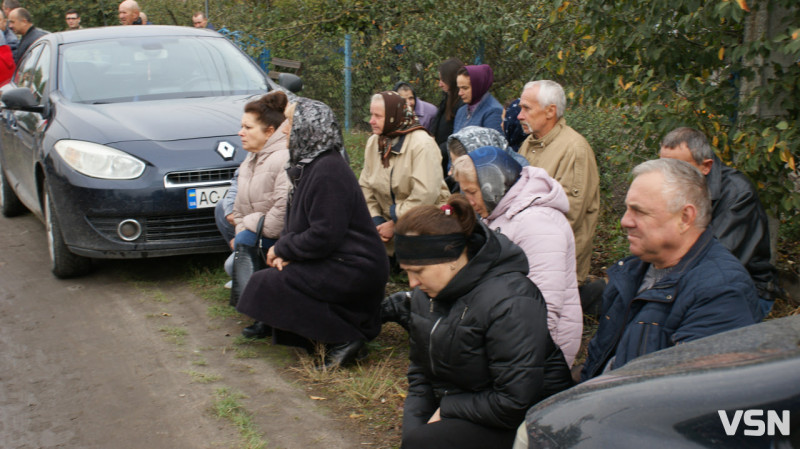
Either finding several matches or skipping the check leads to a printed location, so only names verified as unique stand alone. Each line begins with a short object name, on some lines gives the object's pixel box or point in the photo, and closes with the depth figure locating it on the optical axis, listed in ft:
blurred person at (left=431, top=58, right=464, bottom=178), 23.88
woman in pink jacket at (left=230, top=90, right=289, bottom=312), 17.10
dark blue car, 19.30
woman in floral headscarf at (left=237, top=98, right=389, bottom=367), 14.52
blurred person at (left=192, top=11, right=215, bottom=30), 45.65
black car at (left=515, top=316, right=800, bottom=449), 5.77
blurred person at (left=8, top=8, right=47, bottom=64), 36.52
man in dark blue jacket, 8.91
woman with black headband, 9.70
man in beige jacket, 16.16
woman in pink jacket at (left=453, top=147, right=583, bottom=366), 11.58
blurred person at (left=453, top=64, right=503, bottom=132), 22.07
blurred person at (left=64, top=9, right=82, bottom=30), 41.51
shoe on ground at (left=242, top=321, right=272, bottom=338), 17.13
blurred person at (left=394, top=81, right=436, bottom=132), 25.30
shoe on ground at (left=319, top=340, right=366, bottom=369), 15.24
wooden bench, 39.81
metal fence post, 38.05
